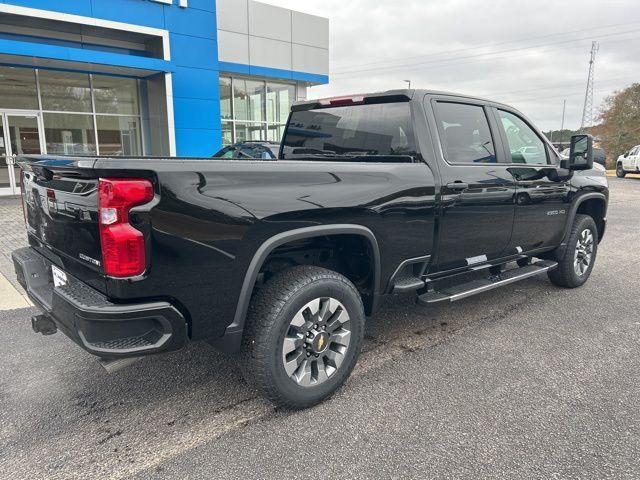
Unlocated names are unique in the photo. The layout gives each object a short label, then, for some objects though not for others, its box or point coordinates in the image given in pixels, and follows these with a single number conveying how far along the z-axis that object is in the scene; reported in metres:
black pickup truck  2.29
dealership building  12.75
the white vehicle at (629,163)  24.97
